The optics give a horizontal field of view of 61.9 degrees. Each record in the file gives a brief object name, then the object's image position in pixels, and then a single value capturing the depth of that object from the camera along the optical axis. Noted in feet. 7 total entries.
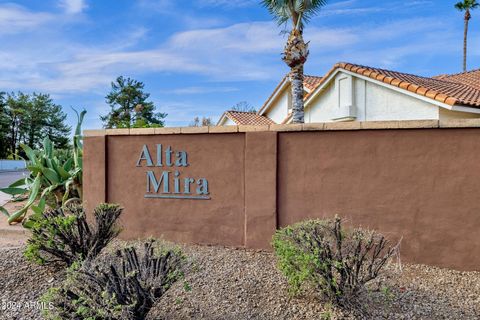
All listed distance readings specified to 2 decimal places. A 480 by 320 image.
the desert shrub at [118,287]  11.46
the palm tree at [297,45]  44.75
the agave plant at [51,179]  30.73
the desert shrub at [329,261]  13.56
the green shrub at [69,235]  17.15
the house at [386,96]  43.34
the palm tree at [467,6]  114.73
